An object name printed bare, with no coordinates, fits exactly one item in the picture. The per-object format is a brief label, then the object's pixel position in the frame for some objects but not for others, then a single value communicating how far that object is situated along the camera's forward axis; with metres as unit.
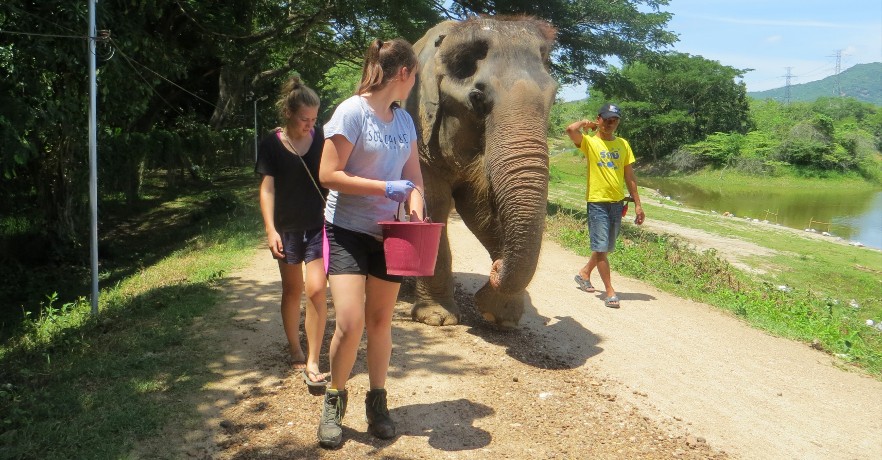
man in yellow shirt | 7.69
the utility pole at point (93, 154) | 6.80
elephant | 5.19
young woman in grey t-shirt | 3.70
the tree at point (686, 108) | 48.56
